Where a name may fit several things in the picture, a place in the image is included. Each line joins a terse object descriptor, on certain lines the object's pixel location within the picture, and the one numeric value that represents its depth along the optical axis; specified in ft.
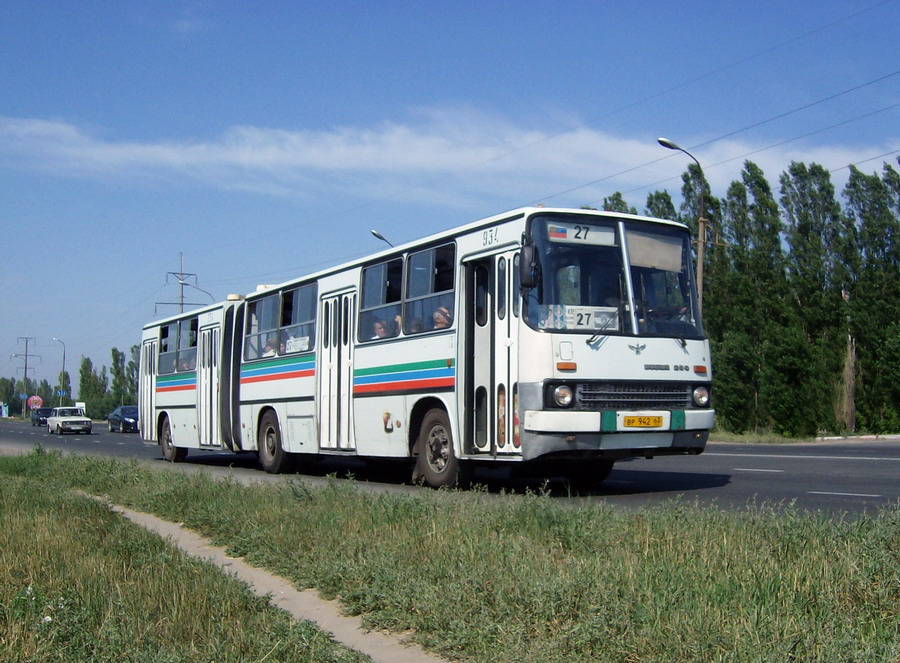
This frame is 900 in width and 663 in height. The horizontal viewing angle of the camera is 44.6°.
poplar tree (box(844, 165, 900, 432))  140.36
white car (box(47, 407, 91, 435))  190.19
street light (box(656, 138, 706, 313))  102.47
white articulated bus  40.29
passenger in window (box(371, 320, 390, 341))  51.84
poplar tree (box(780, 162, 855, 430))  137.80
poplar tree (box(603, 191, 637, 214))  210.59
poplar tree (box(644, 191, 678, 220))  201.68
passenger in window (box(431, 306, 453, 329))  45.81
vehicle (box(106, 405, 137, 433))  195.49
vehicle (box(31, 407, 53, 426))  265.54
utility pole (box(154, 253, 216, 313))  239.71
